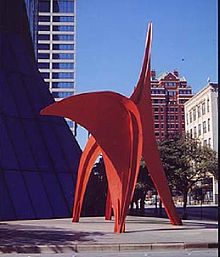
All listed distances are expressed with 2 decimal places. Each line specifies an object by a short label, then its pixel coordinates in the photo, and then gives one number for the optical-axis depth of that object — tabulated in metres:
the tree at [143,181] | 44.16
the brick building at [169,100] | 136.75
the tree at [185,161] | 45.41
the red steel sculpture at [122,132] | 20.62
